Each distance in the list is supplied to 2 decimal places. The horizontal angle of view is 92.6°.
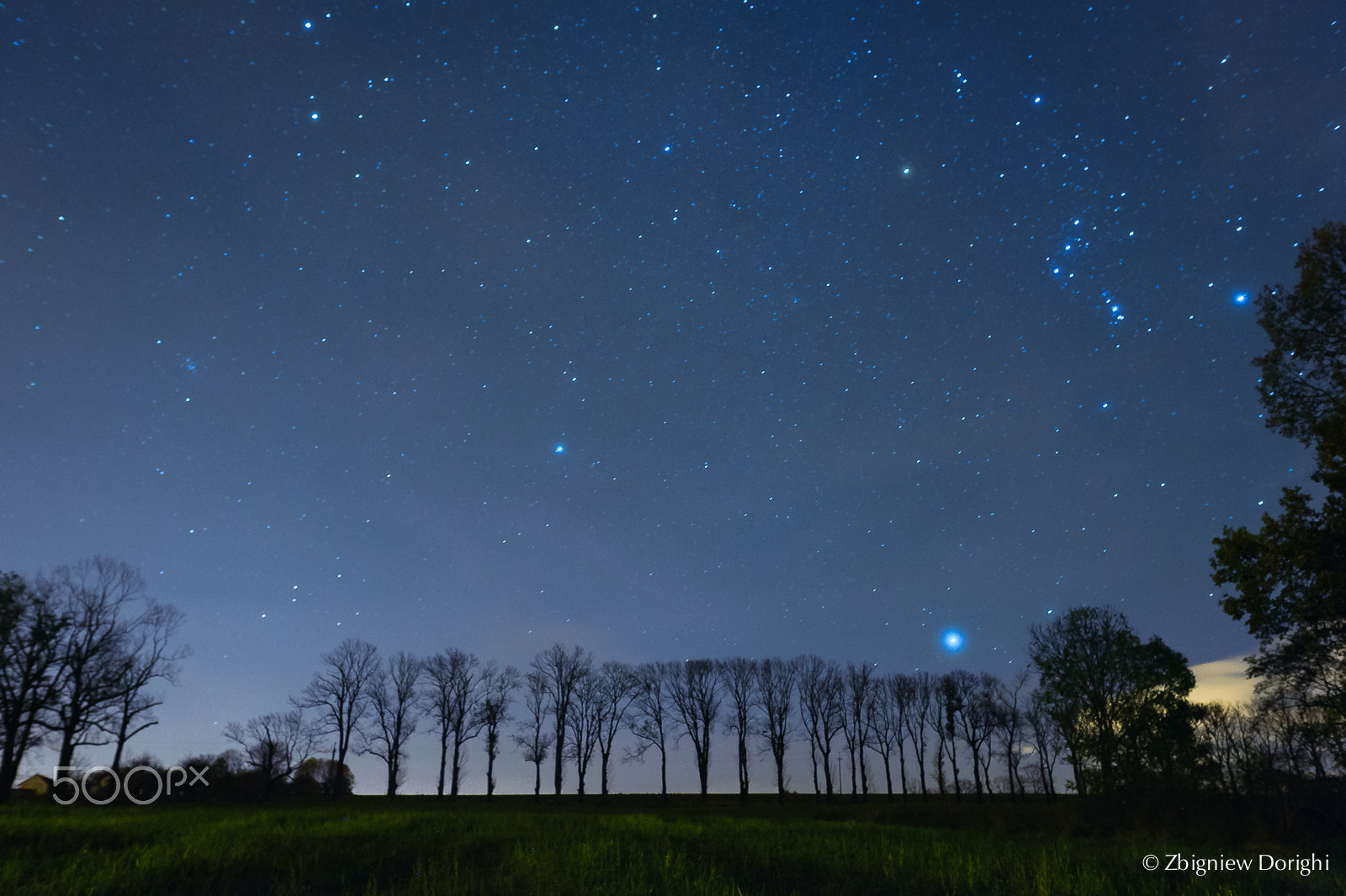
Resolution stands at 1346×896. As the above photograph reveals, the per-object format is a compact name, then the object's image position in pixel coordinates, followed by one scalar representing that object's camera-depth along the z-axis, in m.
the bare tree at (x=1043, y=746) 75.69
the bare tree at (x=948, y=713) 78.69
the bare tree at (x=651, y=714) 69.12
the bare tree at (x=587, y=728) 67.81
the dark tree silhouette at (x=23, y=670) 37.59
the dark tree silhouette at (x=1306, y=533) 17.36
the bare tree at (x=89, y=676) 41.44
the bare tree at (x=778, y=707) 73.44
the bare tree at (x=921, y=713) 79.62
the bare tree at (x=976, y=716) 79.50
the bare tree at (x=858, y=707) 77.44
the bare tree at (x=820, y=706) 75.69
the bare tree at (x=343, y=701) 62.66
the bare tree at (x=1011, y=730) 80.50
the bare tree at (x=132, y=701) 45.59
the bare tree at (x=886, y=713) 79.94
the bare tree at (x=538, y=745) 67.31
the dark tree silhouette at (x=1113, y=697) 37.75
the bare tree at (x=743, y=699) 71.00
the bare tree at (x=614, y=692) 69.62
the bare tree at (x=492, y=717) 67.11
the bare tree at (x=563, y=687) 69.12
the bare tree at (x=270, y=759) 51.72
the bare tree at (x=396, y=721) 63.78
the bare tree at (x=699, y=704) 71.06
